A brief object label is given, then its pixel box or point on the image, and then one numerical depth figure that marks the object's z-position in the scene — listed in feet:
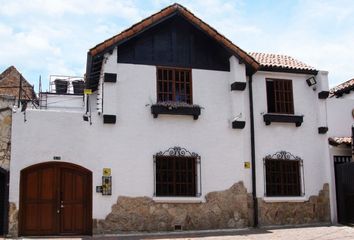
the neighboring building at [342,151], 56.03
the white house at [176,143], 48.16
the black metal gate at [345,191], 55.36
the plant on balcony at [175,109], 51.18
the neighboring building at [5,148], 46.50
